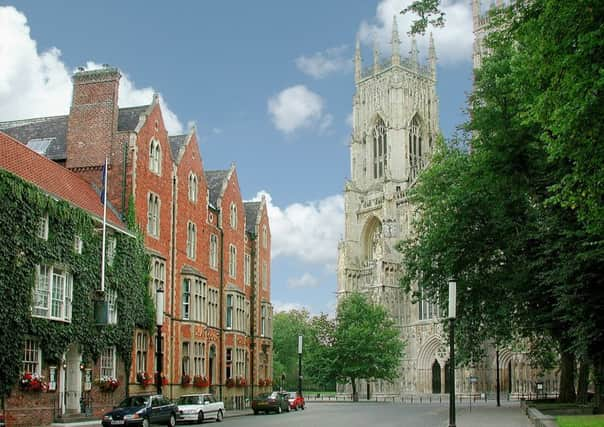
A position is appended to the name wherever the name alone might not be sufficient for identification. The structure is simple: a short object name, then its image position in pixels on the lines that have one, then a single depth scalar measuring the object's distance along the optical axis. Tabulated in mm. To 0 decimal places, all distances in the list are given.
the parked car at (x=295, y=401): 48541
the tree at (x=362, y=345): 73250
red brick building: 35969
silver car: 33062
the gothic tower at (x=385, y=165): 102125
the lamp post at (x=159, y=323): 27855
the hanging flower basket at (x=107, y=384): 31558
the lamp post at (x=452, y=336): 22820
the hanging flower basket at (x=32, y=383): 26359
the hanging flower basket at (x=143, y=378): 34656
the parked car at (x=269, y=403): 43188
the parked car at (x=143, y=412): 26609
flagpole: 30594
